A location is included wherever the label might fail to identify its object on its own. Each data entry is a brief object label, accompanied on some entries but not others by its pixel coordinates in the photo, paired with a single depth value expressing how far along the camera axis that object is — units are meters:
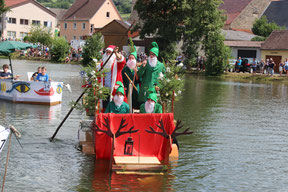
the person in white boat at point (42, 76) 22.56
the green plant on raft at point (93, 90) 13.08
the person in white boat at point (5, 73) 23.27
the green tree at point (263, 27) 73.06
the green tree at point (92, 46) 62.59
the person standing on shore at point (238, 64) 52.56
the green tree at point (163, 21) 54.62
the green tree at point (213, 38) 51.53
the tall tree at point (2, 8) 79.69
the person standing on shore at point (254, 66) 51.01
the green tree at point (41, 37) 83.94
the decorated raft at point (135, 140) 11.35
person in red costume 13.66
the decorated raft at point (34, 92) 22.23
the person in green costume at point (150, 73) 13.84
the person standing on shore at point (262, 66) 51.22
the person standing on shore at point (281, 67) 49.43
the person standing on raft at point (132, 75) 13.78
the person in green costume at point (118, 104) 12.45
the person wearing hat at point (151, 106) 12.34
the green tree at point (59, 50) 66.91
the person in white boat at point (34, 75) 22.71
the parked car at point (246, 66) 52.25
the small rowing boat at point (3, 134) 8.29
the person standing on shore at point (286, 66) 49.50
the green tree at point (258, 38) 66.50
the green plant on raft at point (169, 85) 13.45
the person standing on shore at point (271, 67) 48.43
